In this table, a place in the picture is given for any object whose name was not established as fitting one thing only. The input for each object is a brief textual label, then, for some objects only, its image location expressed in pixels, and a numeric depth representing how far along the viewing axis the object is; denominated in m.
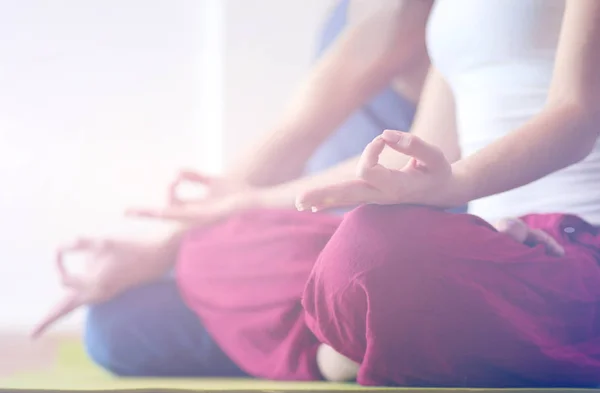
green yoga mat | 2.17
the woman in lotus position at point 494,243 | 2.13
